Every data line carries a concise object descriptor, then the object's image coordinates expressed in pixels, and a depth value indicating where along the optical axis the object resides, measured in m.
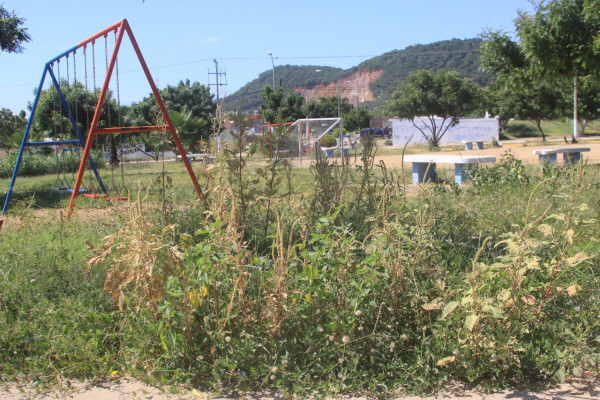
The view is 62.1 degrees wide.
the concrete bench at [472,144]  34.72
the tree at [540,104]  40.91
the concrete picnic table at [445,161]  9.12
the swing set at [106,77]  6.19
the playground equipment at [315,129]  18.71
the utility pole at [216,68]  50.72
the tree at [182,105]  20.50
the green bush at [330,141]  33.84
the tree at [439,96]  37.19
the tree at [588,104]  40.47
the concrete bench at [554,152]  12.62
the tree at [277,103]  47.09
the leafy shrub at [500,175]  7.43
